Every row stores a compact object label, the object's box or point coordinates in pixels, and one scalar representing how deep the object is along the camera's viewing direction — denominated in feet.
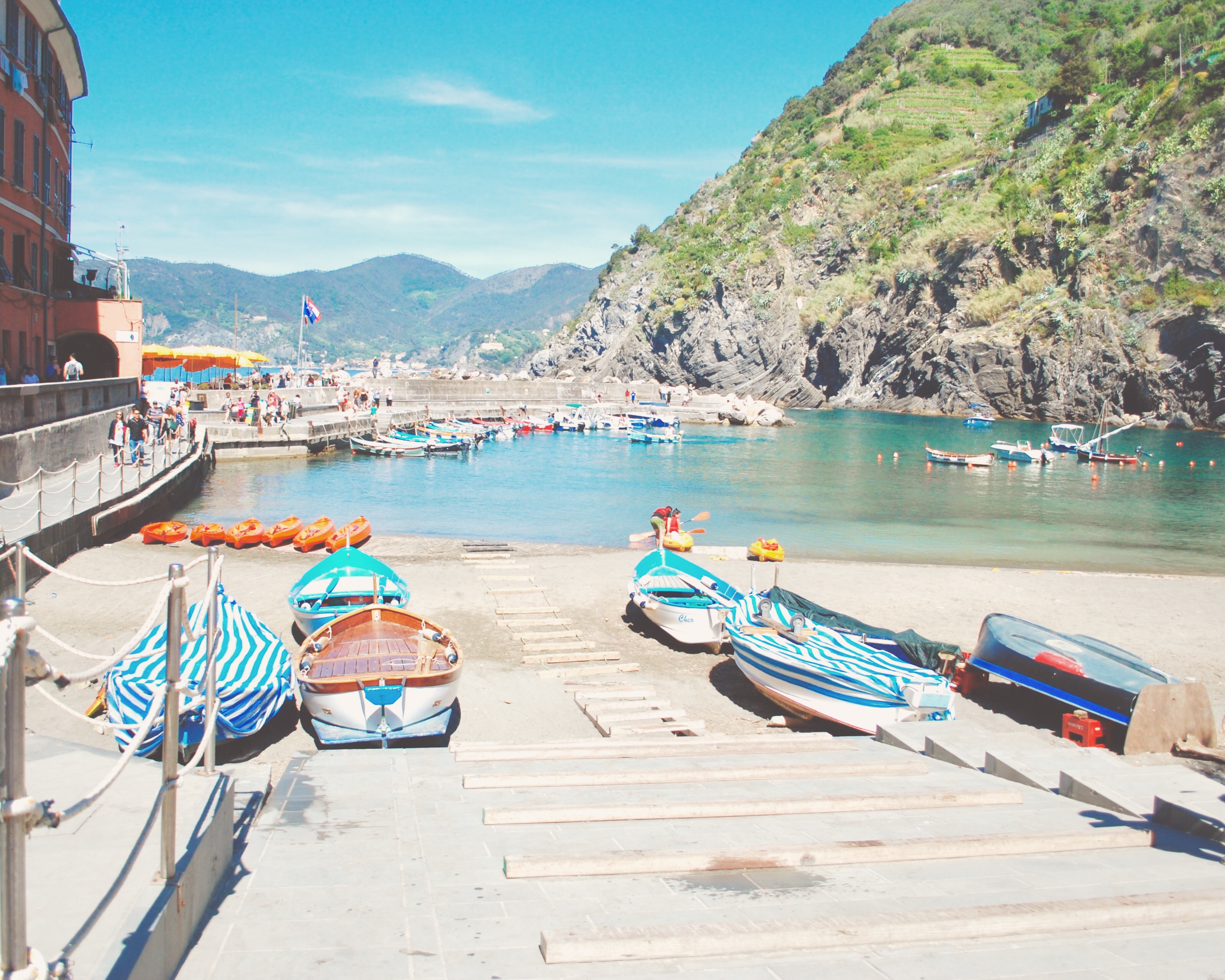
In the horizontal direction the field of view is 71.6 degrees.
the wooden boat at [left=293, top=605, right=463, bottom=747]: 31.91
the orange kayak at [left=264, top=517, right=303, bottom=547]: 74.54
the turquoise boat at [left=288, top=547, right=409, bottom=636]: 46.09
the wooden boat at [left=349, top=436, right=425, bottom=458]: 178.19
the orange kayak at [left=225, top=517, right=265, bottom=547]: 73.26
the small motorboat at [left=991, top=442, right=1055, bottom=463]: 182.50
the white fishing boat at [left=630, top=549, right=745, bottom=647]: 49.03
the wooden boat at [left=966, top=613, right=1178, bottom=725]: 36.06
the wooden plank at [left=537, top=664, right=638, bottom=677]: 43.70
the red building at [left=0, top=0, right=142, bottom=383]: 84.64
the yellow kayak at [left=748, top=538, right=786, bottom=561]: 72.49
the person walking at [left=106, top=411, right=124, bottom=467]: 88.38
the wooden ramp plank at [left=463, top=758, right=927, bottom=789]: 21.85
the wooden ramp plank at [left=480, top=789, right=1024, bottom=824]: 19.02
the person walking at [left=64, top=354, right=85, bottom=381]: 92.27
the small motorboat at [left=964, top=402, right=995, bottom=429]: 272.31
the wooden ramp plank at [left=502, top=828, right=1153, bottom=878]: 16.15
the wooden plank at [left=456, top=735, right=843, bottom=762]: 25.36
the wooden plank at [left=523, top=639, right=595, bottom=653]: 47.50
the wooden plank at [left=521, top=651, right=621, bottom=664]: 45.62
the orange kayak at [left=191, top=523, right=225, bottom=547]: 73.05
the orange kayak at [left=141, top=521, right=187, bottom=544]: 71.97
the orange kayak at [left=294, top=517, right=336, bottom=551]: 73.46
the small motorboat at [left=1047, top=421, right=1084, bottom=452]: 199.31
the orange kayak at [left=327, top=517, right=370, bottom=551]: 73.41
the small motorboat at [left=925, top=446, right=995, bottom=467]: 173.58
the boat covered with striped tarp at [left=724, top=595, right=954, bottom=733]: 36.78
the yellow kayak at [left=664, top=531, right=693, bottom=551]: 75.31
